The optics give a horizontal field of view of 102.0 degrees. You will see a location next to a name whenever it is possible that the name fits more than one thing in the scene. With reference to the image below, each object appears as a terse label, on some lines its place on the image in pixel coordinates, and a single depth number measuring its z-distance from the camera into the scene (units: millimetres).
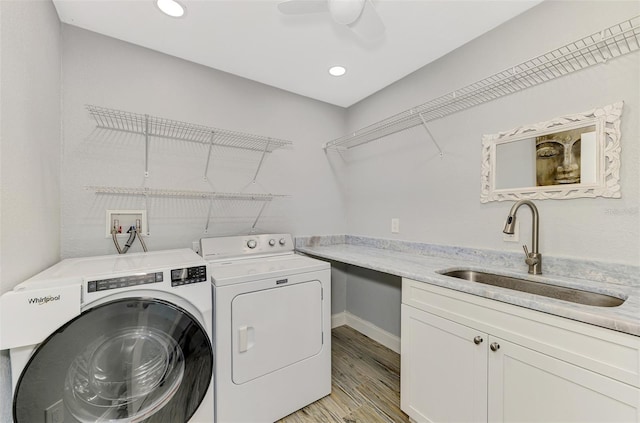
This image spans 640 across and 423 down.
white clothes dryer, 1410
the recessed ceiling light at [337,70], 2105
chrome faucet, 1393
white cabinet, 851
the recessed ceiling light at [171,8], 1466
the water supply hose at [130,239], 1761
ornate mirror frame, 1215
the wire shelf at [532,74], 1188
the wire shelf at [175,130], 1729
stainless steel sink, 1161
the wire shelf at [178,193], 1724
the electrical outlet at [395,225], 2318
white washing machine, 948
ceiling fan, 1210
